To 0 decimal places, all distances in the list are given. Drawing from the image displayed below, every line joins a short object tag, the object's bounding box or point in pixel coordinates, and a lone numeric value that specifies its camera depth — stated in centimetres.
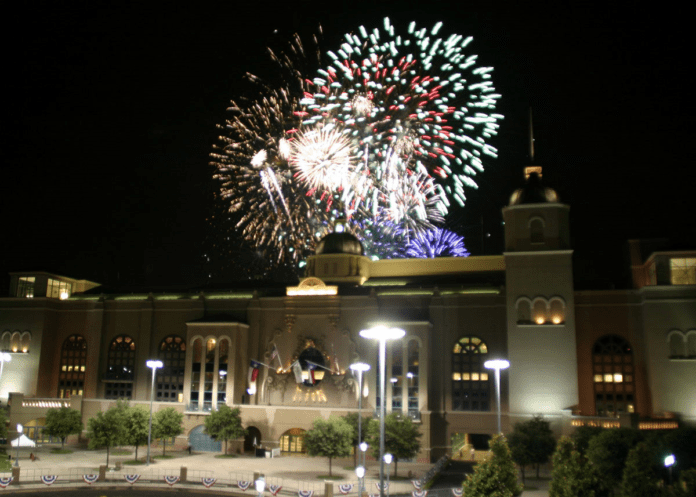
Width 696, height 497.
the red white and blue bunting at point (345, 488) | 4309
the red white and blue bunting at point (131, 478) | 4512
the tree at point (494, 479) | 3159
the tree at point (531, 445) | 4959
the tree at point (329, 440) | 5112
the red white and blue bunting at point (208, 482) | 4453
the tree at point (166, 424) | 5834
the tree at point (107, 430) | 5441
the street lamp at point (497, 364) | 3666
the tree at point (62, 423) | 6078
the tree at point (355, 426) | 5491
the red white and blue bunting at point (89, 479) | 4512
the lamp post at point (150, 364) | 5226
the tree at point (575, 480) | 3027
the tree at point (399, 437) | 5091
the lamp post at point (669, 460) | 3158
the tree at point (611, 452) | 3812
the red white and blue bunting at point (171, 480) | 4528
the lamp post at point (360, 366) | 4122
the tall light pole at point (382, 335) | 2777
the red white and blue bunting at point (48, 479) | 4416
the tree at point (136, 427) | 5538
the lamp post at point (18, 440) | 4969
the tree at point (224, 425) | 5944
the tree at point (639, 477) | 3045
